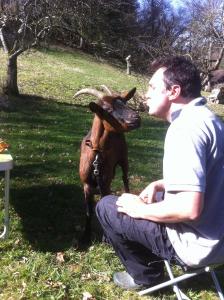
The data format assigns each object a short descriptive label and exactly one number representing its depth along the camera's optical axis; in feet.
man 6.74
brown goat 10.88
